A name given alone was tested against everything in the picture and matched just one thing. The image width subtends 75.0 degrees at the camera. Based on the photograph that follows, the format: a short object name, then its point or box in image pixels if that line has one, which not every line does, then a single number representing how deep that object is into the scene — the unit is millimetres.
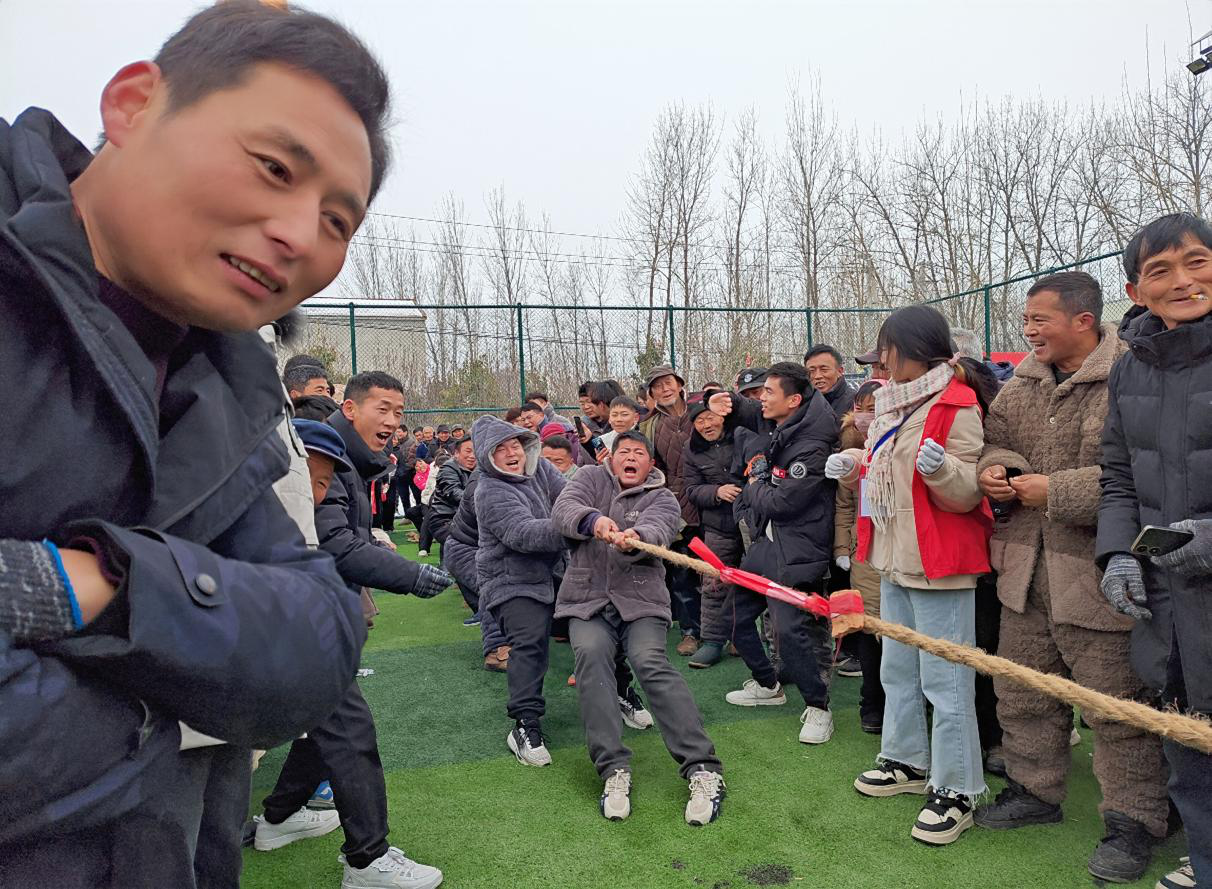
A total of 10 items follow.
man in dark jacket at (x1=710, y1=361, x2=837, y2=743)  4379
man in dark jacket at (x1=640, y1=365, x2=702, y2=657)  6199
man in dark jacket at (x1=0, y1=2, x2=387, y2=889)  741
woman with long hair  3311
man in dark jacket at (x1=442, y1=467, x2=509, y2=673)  5785
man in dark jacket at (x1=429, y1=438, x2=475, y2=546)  6879
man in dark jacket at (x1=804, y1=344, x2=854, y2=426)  5285
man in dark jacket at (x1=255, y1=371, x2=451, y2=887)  2932
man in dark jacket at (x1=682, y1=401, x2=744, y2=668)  5590
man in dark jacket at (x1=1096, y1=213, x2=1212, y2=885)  2404
